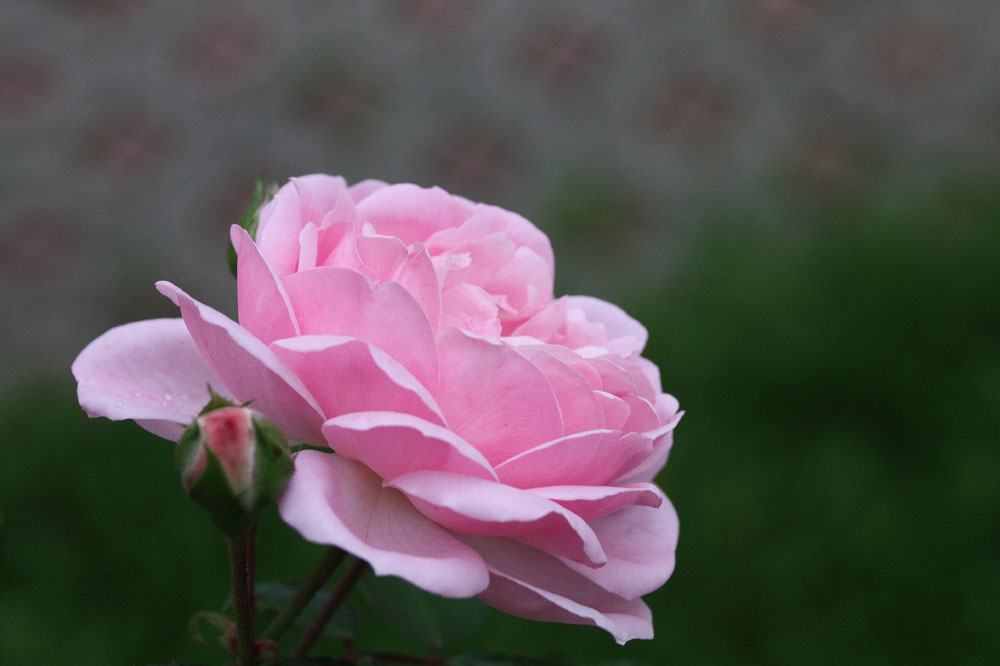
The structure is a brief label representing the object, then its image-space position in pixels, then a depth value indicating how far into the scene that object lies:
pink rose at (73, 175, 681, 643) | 0.32
